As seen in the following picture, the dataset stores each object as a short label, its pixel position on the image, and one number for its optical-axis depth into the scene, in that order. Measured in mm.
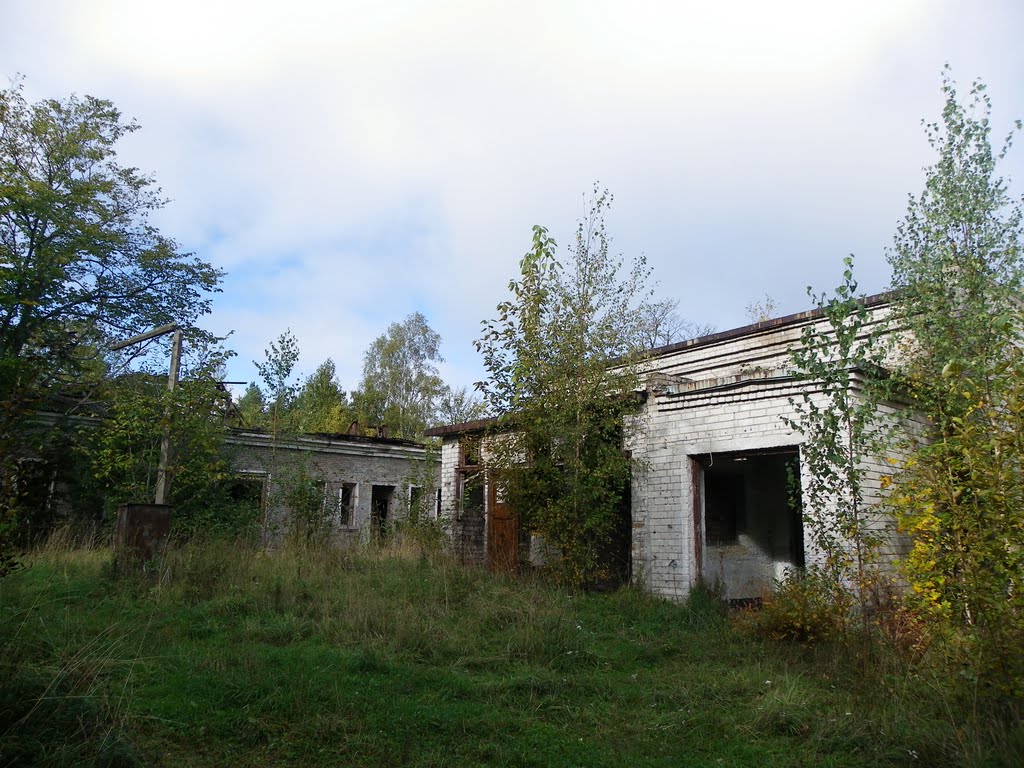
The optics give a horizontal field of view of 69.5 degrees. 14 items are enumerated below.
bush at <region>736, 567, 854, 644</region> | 6641
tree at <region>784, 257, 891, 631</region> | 6191
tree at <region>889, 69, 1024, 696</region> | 4508
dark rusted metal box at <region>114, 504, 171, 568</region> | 10102
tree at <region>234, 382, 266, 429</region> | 17562
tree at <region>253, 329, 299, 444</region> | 16266
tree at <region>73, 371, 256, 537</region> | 14773
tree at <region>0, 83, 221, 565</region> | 18016
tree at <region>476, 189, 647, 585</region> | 11344
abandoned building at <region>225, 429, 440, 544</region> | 17266
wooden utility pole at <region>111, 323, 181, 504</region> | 13681
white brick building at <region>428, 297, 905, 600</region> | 10745
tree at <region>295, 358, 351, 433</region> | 35562
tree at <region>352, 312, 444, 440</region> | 38625
